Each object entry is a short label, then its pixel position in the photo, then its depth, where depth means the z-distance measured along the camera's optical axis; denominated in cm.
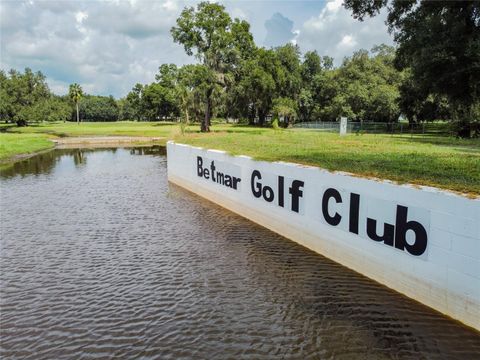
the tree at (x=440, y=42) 2120
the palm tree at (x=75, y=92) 10957
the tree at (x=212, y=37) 4716
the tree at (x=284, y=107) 5625
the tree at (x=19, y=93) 7060
